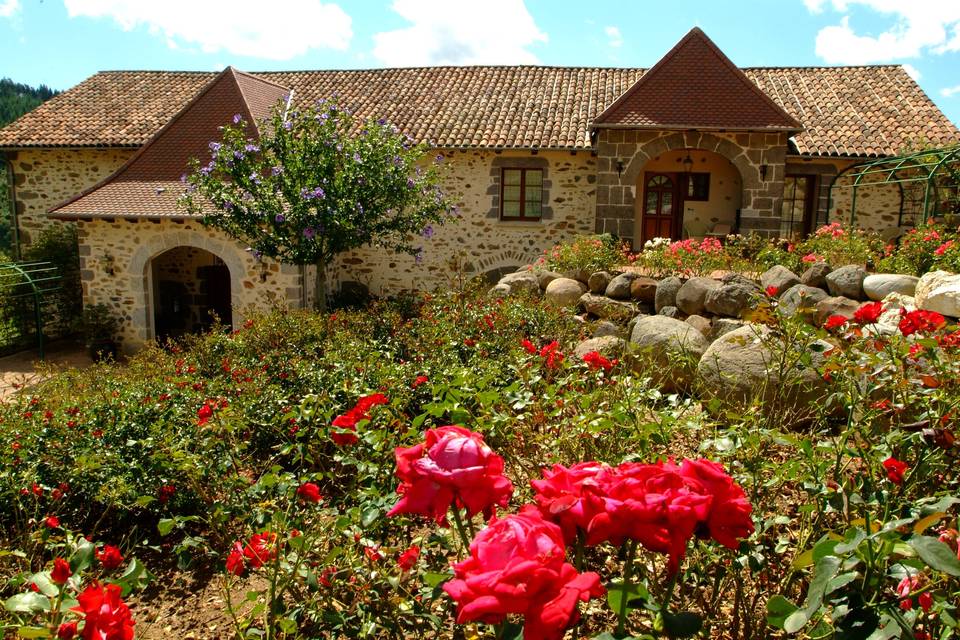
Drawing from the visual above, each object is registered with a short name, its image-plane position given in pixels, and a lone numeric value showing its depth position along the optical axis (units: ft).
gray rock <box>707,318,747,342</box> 23.72
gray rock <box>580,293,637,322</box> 27.78
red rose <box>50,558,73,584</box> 5.95
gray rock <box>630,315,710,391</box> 19.95
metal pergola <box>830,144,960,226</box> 32.30
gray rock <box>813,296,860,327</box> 22.37
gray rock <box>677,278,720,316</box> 26.58
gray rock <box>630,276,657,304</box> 28.81
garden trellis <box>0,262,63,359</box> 43.79
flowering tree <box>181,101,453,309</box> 33.04
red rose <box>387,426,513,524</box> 5.16
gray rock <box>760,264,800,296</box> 25.72
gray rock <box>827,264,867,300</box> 24.39
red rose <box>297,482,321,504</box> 8.52
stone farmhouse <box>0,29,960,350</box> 43.24
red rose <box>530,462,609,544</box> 4.73
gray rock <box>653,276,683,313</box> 27.86
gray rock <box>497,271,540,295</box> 31.91
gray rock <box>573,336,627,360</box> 20.02
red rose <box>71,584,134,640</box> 5.06
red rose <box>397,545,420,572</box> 7.05
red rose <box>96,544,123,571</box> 7.93
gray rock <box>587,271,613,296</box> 30.37
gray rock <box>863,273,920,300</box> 22.97
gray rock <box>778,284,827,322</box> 22.71
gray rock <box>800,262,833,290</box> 26.17
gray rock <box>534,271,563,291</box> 33.01
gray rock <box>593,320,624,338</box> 26.03
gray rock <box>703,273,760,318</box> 25.26
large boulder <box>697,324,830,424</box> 16.30
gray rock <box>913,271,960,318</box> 19.63
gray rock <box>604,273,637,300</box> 29.32
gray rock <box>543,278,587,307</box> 30.04
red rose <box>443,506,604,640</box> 3.88
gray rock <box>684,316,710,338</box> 25.27
